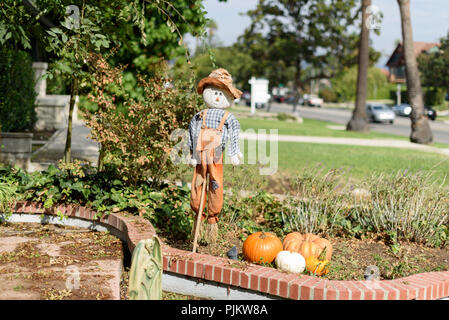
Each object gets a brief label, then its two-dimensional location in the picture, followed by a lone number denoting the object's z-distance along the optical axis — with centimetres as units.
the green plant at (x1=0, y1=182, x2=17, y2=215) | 561
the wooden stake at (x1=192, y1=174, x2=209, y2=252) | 451
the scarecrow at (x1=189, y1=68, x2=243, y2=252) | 466
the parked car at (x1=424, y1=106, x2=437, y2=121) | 3900
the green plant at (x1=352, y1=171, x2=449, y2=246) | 537
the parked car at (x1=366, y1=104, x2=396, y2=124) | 3447
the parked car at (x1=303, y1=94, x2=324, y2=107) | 6238
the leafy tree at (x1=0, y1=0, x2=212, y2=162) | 561
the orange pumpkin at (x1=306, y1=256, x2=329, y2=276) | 445
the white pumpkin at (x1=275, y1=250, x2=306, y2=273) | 426
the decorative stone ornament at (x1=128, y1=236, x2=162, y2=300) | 305
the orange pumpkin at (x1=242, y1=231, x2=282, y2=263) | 456
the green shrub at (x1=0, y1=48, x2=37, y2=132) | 1172
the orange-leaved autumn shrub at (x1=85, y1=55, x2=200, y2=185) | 564
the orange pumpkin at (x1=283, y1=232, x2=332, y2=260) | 453
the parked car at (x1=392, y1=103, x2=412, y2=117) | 4421
